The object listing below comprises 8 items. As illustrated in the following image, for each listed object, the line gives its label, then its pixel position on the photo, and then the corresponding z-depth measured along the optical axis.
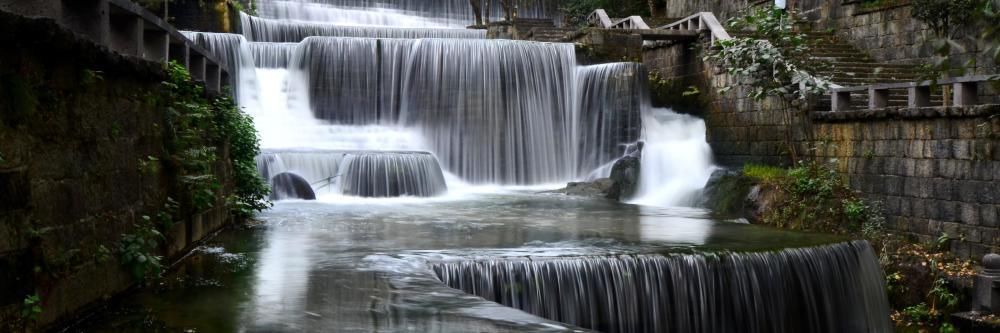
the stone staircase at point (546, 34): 25.09
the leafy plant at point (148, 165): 7.07
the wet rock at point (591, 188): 17.91
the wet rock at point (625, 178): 17.78
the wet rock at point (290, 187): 15.67
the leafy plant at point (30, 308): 4.74
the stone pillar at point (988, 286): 10.02
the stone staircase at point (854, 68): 15.80
